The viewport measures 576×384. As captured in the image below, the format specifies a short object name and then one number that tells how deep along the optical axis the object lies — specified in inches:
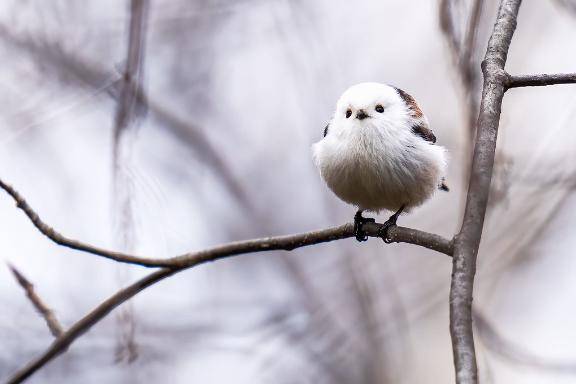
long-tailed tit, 215.3
